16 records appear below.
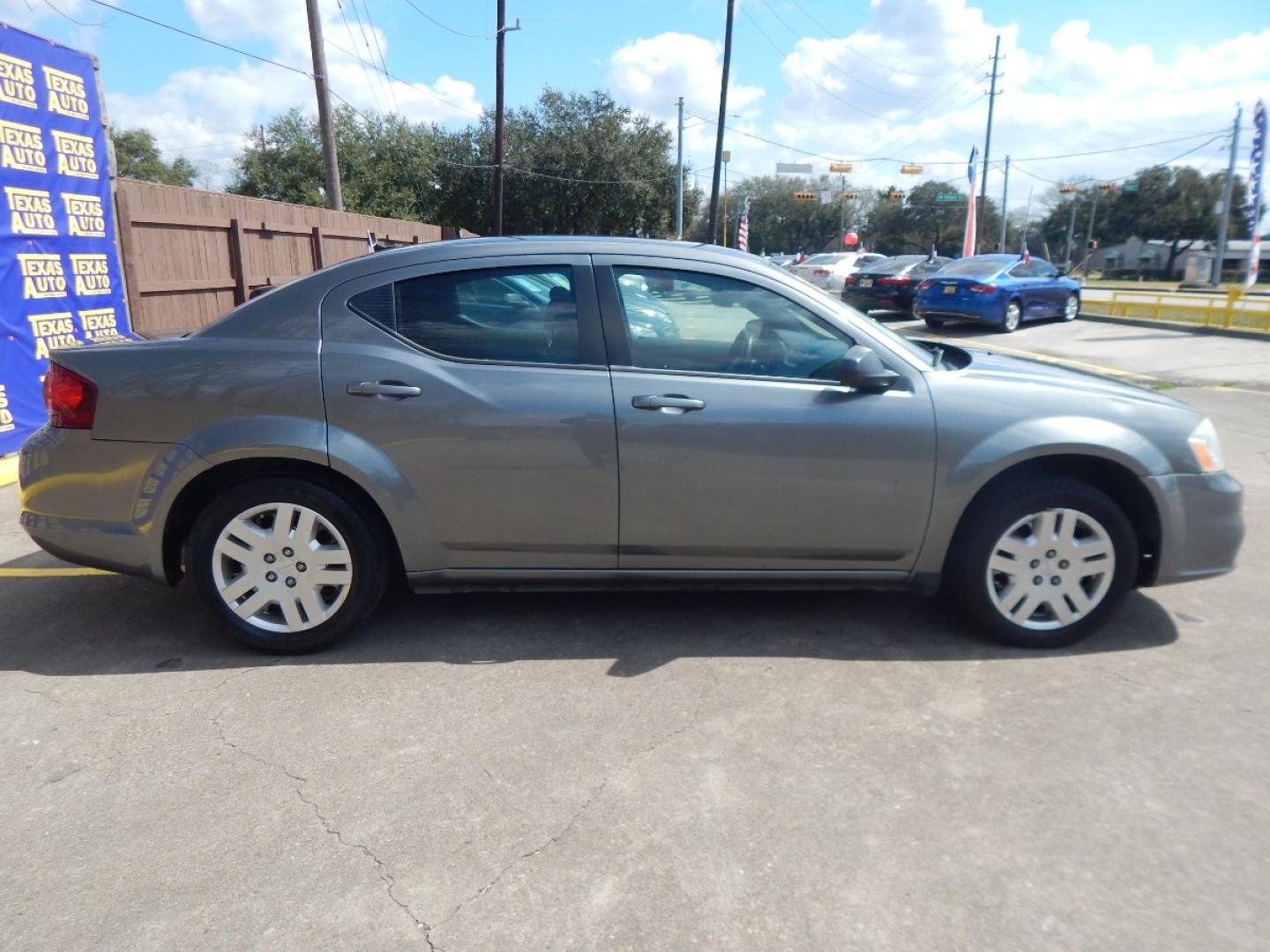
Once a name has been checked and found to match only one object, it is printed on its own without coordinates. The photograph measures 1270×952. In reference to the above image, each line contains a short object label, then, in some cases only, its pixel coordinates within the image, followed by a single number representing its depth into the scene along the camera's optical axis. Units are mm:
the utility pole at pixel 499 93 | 27141
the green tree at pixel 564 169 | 42969
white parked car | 23469
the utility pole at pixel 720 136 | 31917
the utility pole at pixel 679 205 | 43138
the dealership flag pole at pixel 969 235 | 29766
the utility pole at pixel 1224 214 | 36938
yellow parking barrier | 17234
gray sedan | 3562
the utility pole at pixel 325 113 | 18141
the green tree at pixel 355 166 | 42688
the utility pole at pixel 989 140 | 45512
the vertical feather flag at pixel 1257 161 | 25906
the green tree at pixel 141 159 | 56625
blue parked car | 17094
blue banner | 7105
